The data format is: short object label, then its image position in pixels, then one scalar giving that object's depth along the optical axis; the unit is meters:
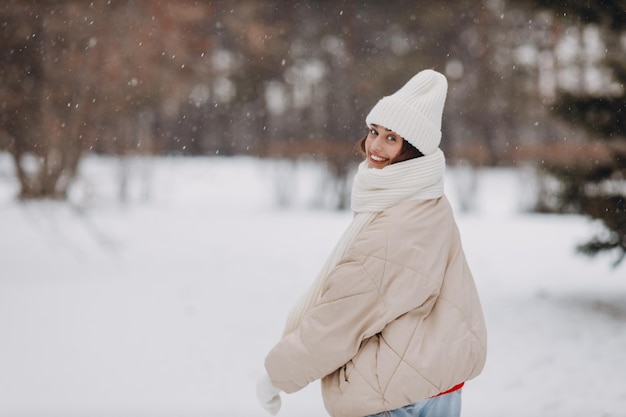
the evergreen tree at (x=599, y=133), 5.80
